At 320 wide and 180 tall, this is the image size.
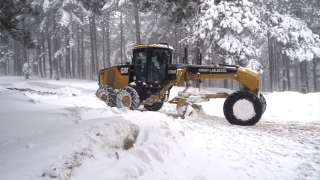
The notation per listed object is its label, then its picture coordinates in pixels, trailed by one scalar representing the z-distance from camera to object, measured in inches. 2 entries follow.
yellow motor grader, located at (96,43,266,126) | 310.0
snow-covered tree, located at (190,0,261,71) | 733.9
